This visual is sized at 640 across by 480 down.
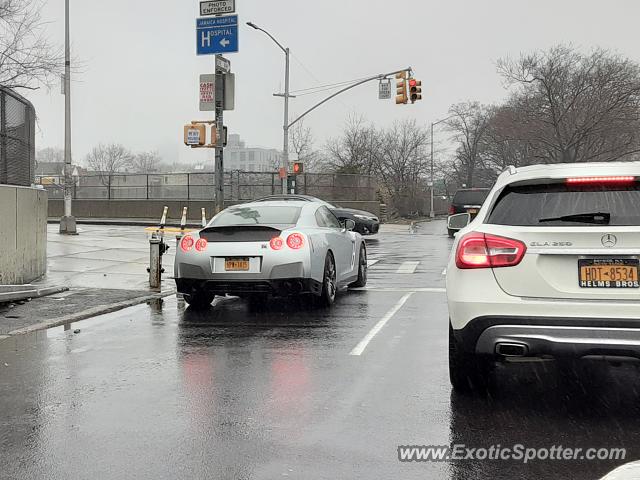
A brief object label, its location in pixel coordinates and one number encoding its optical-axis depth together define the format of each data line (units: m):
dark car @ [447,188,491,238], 27.62
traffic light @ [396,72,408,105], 28.48
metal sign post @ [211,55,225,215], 15.34
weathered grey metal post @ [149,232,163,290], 11.27
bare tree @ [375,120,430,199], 63.03
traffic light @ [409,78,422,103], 28.44
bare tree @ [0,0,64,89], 20.47
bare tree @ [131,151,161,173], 121.22
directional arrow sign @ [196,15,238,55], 15.16
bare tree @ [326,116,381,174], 61.31
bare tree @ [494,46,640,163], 52.50
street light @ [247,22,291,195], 32.04
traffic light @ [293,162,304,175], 32.81
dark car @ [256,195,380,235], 27.82
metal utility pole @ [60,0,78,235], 23.62
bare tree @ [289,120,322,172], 65.50
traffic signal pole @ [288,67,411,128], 29.66
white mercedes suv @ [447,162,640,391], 4.46
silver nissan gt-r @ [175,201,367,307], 8.66
